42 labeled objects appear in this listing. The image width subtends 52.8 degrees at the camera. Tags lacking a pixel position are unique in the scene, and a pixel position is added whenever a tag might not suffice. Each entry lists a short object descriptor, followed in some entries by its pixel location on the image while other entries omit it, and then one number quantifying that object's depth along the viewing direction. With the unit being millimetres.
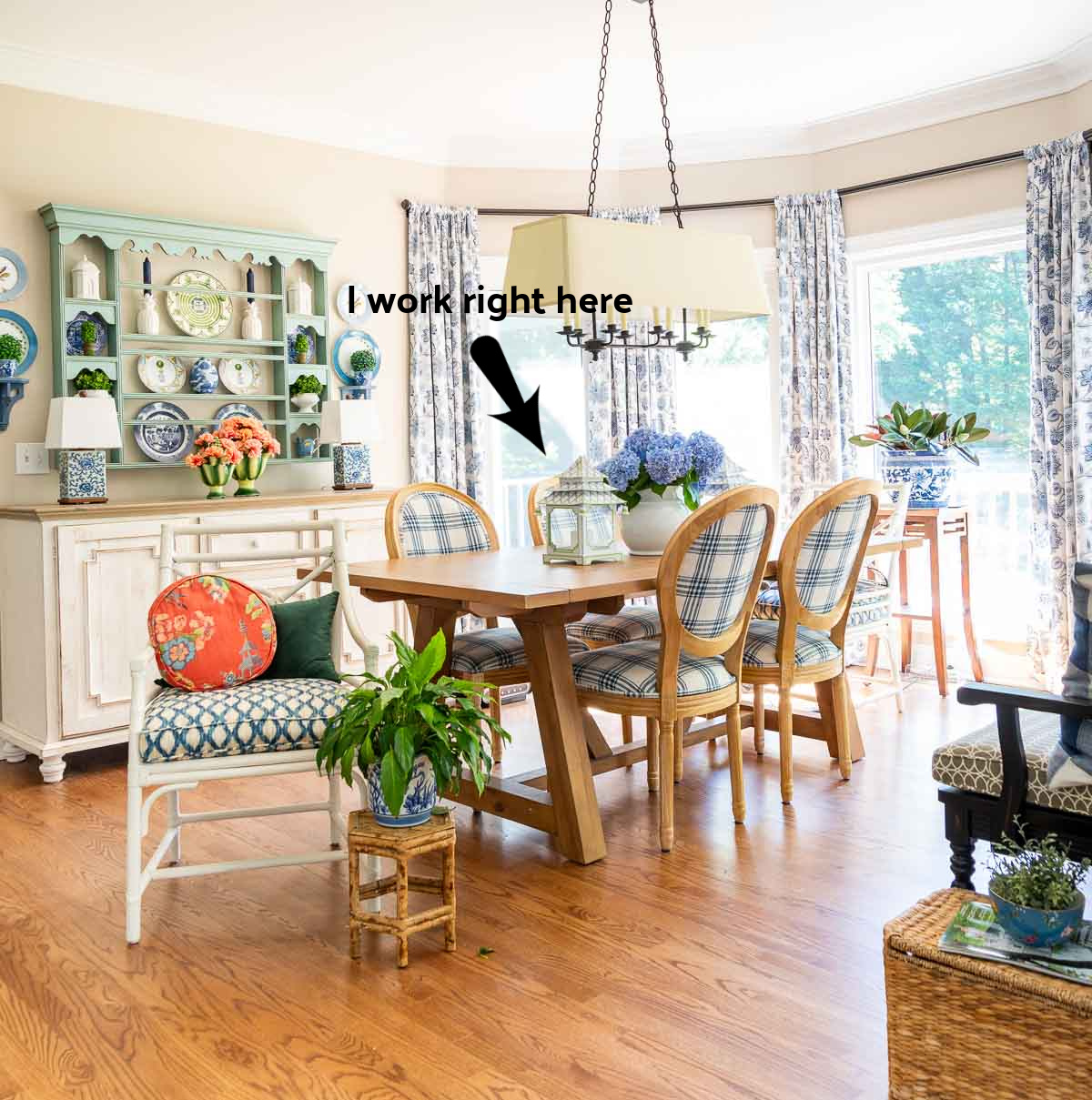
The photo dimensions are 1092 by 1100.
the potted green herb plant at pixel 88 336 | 4398
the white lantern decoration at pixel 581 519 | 3387
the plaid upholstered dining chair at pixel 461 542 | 3580
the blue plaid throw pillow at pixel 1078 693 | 1983
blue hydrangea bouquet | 3520
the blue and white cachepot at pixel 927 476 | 5023
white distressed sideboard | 3965
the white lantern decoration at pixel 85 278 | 4391
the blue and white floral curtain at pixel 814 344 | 5555
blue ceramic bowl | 1749
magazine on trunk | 1712
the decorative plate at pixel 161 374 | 4637
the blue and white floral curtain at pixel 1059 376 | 4695
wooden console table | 4961
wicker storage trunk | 1680
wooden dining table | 2900
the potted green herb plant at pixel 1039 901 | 1752
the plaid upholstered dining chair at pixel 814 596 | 3387
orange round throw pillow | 2803
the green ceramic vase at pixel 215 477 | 4539
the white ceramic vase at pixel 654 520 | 3607
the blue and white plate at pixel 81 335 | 4406
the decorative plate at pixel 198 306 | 4727
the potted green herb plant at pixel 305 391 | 5066
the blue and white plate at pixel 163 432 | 4611
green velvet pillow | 2951
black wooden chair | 2125
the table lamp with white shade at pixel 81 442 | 4105
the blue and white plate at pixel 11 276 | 4258
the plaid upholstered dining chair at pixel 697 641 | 3004
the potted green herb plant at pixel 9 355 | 4199
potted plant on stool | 2395
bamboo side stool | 2430
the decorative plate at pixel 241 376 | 4898
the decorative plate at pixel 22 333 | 4266
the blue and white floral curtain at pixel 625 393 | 5852
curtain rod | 5020
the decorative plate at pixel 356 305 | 5324
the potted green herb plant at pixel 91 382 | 4379
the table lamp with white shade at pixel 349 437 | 4961
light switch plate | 4305
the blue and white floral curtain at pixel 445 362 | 5547
